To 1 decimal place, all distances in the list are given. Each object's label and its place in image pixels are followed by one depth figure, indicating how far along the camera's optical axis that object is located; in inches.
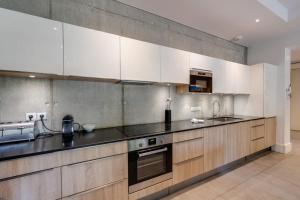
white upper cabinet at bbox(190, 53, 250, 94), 112.5
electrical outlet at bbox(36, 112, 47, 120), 72.8
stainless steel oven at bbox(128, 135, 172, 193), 71.2
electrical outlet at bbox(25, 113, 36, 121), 70.4
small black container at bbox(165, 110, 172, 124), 110.3
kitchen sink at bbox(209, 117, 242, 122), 138.7
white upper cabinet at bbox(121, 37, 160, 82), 81.0
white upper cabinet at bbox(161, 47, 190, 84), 94.3
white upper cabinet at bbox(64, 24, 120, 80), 67.2
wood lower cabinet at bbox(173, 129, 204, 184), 85.1
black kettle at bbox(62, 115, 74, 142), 72.1
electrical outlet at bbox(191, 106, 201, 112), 128.8
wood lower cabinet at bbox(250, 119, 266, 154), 132.3
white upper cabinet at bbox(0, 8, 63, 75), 55.4
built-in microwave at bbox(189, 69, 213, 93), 107.7
